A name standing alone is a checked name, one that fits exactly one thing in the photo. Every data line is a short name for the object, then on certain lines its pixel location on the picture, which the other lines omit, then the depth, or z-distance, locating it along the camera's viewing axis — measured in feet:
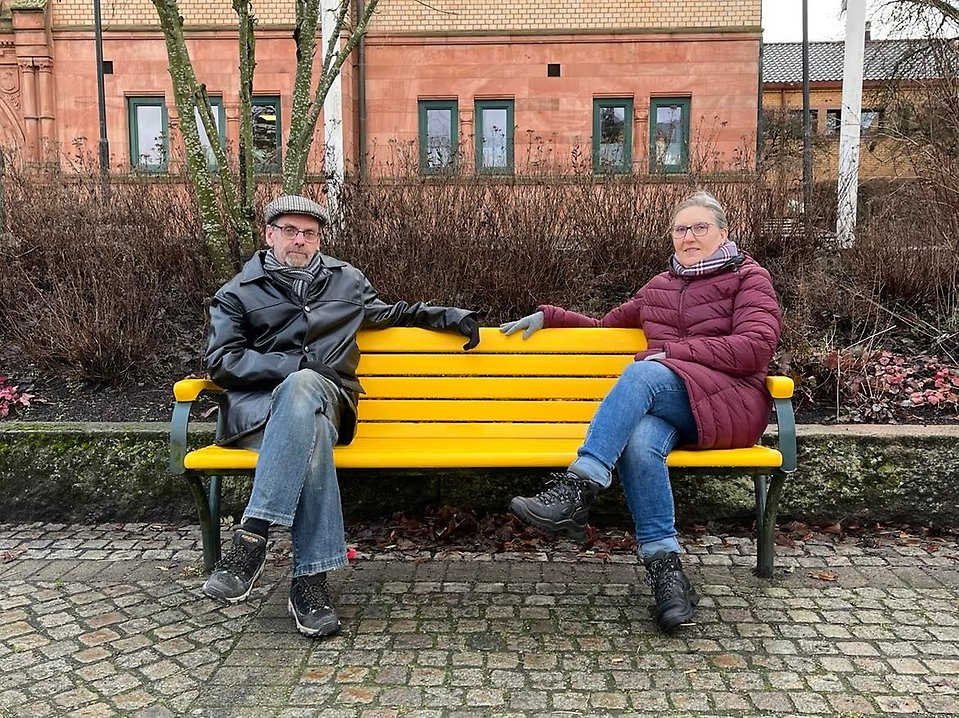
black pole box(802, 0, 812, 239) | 21.16
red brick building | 56.44
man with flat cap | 9.71
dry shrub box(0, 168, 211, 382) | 16.97
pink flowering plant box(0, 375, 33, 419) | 16.15
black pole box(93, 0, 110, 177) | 53.52
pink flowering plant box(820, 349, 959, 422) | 15.34
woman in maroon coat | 9.82
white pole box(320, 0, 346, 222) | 27.40
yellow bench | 12.56
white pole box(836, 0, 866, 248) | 21.56
